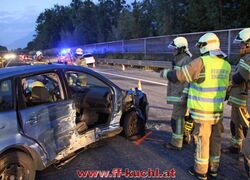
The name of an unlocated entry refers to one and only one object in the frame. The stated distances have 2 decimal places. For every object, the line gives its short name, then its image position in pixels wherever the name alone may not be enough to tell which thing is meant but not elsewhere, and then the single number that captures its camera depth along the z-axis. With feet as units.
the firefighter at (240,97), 16.61
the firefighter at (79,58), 38.47
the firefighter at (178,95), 17.88
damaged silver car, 13.26
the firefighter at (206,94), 14.44
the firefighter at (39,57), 45.24
